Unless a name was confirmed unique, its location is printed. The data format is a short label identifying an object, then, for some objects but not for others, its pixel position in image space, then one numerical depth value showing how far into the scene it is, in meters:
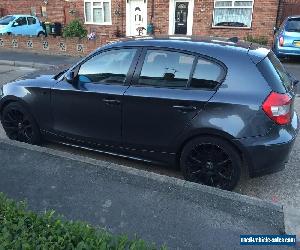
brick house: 14.96
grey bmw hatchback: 3.35
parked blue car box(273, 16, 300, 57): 11.55
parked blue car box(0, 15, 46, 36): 18.23
